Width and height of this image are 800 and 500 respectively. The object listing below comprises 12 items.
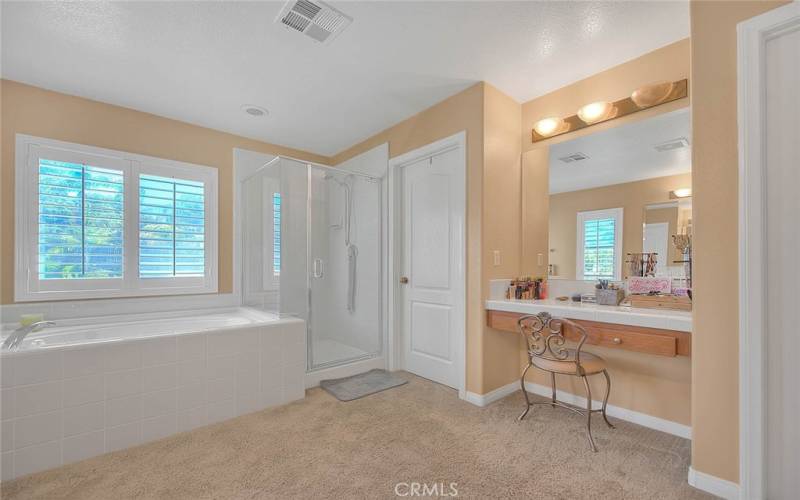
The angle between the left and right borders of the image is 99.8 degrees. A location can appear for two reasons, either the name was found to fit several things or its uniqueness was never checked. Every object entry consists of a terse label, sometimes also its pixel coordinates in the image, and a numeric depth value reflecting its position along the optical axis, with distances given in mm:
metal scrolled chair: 2078
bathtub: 1797
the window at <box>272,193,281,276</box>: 3143
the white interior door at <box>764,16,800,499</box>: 1462
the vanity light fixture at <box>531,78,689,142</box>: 2219
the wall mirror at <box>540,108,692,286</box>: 2236
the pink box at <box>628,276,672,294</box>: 2209
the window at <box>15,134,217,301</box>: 2658
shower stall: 3129
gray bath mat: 2859
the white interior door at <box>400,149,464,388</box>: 2988
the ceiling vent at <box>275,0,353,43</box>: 1895
